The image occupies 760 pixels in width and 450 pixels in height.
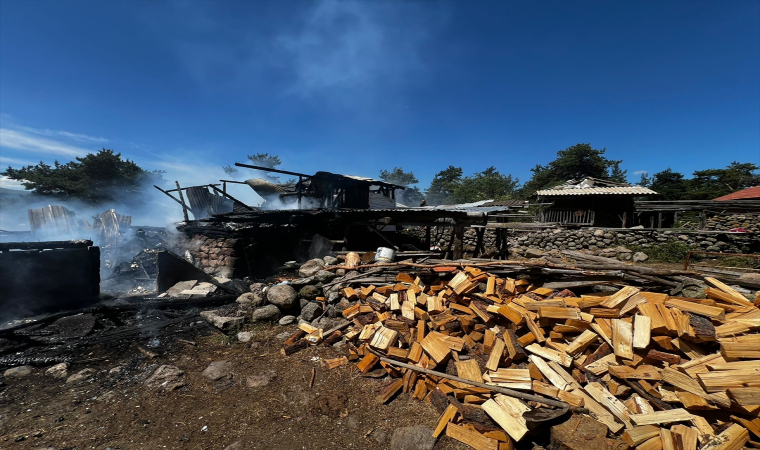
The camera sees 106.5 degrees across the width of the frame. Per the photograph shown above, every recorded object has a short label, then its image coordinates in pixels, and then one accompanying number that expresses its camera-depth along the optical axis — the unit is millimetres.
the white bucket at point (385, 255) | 7855
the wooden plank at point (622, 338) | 3196
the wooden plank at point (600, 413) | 2834
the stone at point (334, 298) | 6691
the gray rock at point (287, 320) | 6781
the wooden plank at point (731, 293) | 3292
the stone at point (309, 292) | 7230
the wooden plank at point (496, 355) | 3737
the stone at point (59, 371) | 4701
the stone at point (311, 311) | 6715
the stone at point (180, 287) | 9395
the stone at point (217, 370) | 4730
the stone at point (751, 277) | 3841
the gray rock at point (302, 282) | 7484
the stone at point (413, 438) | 3256
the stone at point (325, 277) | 7453
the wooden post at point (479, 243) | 10430
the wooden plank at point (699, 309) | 3129
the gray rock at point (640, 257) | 13959
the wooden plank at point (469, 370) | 3735
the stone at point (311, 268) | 8312
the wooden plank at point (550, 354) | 3463
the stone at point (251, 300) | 7320
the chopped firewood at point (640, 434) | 2668
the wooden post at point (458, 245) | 8898
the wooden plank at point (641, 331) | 3128
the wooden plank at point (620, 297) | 3689
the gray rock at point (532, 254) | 8650
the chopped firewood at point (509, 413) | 2963
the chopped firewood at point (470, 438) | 3096
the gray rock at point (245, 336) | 6043
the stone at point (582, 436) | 2707
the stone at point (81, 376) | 4566
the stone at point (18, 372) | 4677
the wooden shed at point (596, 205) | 18016
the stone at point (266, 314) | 6820
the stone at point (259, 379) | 4530
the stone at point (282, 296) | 7039
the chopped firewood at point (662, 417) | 2672
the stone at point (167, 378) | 4457
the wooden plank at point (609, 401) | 2859
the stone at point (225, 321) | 6520
